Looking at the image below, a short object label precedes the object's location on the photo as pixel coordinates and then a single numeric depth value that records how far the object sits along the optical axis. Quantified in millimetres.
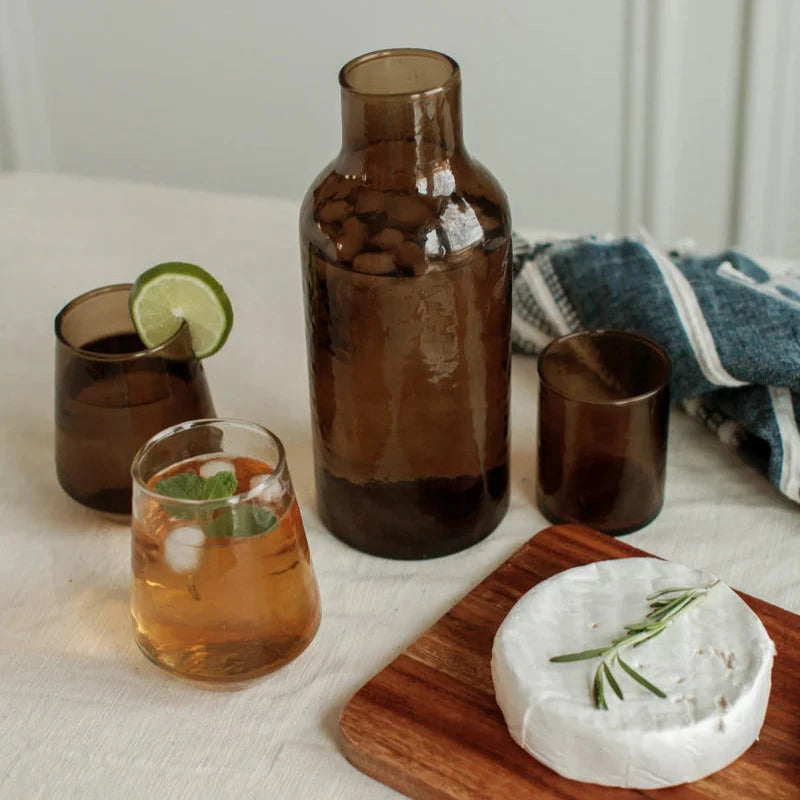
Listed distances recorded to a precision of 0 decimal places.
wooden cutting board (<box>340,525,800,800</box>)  692
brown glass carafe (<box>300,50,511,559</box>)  788
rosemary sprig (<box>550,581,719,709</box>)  696
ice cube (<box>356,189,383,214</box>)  792
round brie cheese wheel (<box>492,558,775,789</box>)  677
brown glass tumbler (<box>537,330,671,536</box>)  881
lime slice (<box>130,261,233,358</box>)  871
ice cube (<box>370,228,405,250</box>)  791
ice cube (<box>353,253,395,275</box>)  796
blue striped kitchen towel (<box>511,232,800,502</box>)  950
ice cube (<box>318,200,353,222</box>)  799
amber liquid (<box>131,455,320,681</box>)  742
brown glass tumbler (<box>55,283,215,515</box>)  880
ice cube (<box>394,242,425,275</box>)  792
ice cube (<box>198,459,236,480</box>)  788
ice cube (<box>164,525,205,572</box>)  733
